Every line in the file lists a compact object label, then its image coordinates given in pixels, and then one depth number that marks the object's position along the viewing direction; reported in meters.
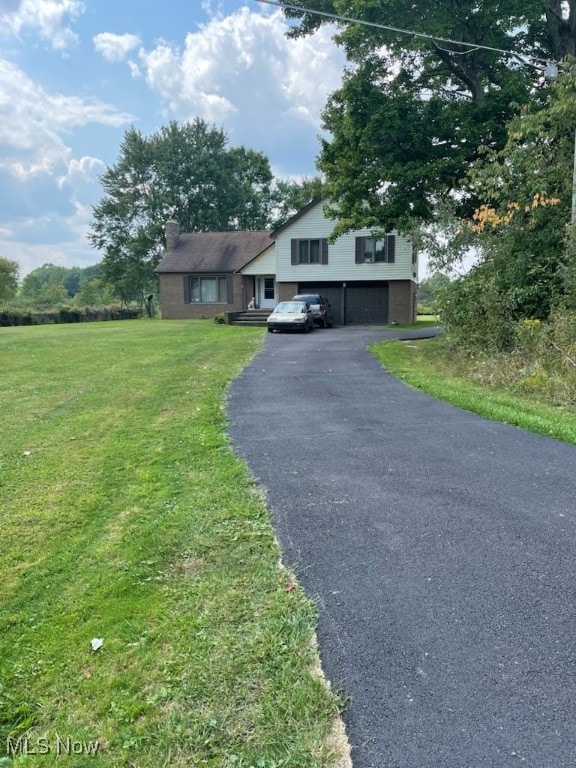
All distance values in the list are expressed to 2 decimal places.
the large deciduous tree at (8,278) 41.53
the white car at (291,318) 20.28
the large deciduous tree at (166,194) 44.34
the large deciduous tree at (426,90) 13.92
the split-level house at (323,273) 25.70
